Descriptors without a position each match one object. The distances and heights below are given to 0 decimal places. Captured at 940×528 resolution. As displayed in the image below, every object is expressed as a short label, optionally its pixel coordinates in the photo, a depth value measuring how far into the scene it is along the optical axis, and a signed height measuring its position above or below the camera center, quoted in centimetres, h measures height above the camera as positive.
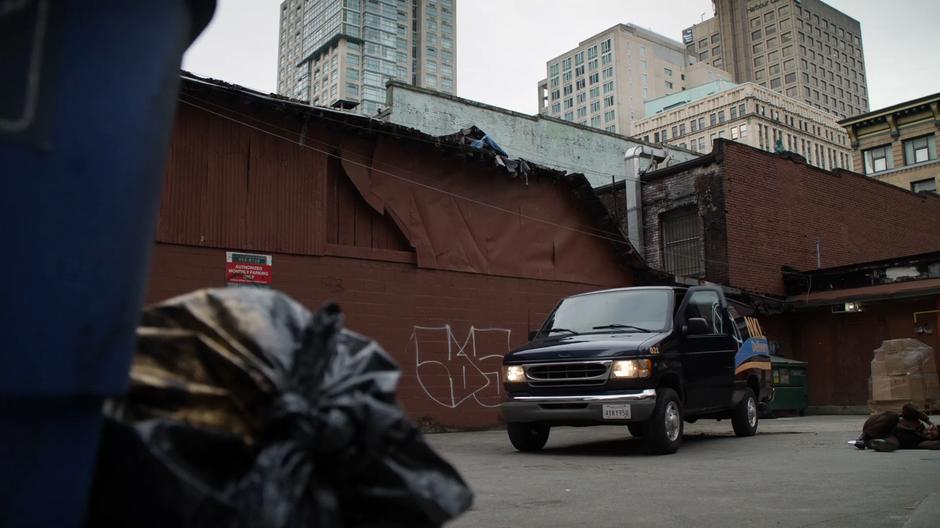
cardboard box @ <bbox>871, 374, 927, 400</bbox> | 1619 -20
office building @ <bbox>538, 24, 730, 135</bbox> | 12425 +5017
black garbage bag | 153 -11
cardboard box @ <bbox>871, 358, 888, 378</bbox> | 1628 +17
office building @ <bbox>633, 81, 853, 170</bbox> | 9888 +3451
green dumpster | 1959 -19
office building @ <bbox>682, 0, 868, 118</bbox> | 13062 +5742
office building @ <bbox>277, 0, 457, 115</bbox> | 12962 +5865
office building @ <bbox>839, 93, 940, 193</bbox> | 4491 +1407
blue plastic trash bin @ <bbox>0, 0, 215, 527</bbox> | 129 +26
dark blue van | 833 +14
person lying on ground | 869 -61
